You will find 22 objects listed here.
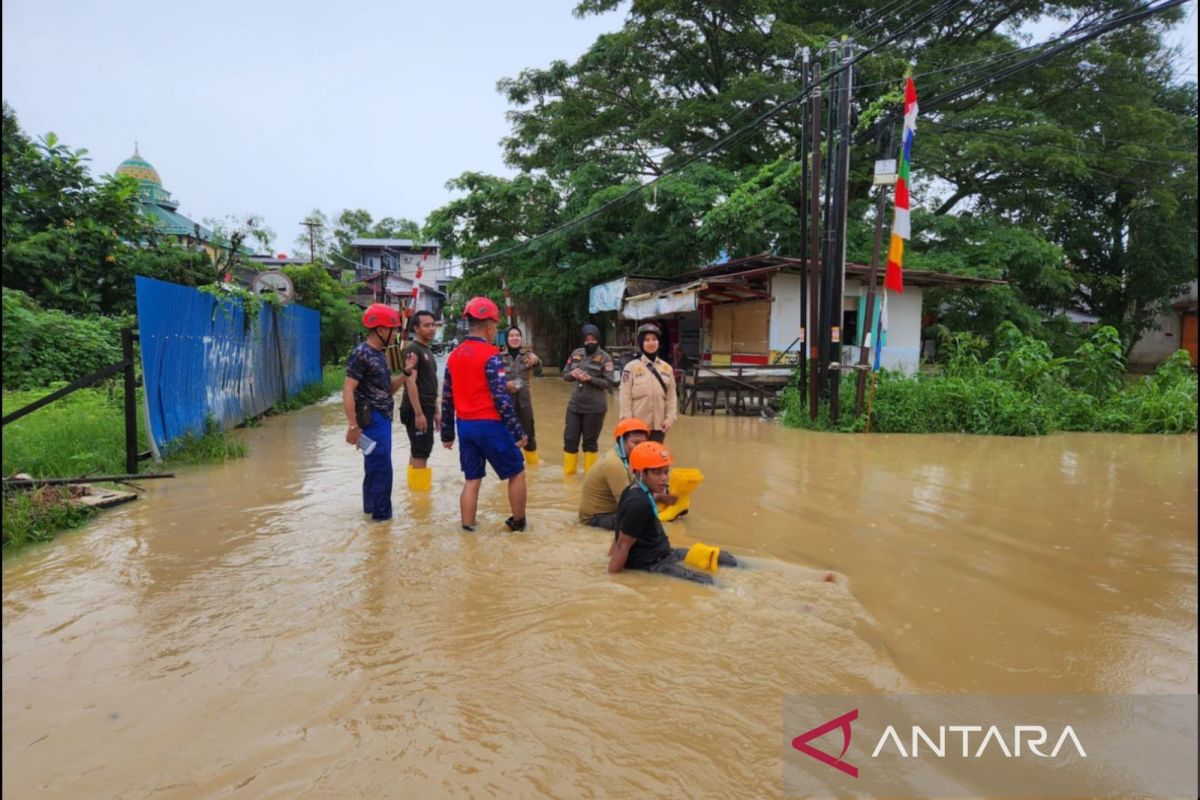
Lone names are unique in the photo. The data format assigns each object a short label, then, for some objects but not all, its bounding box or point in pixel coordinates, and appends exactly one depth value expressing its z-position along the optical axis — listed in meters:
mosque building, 15.16
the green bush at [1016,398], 10.34
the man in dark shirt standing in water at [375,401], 5.54
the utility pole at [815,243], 10.79
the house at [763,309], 15.03
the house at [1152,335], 17.44
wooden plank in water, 5.88
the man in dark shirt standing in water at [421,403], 6.24
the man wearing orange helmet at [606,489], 5.20
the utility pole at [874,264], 9.77
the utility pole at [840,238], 10.39
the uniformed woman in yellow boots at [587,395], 6.98
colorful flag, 9.55
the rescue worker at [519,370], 7.15
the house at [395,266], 43.06
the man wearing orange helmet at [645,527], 4.22
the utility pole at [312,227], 36.22
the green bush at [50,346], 10.38
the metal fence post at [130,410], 6.56
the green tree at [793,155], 16.08
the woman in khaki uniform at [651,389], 6.51
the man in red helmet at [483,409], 5.20
